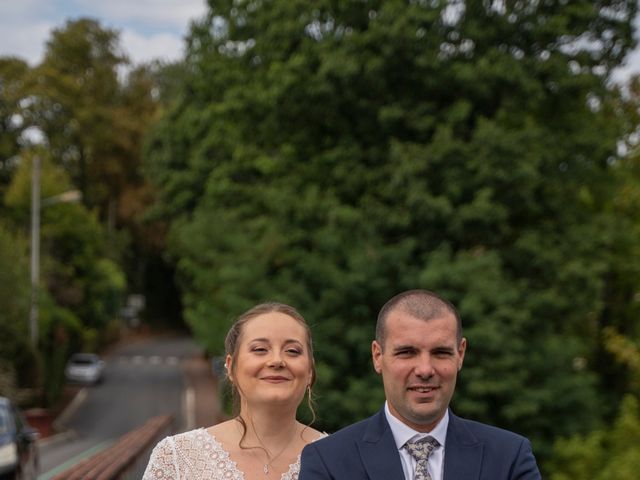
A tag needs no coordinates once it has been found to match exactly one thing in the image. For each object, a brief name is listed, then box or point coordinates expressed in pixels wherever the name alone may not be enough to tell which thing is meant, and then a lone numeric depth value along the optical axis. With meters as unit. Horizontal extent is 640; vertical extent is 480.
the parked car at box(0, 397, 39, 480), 12.93
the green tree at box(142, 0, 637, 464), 20.05
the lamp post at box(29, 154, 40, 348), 36.59
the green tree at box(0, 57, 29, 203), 61.44
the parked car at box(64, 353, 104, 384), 49.59
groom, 3.38
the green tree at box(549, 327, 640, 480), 16.30
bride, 4.19
